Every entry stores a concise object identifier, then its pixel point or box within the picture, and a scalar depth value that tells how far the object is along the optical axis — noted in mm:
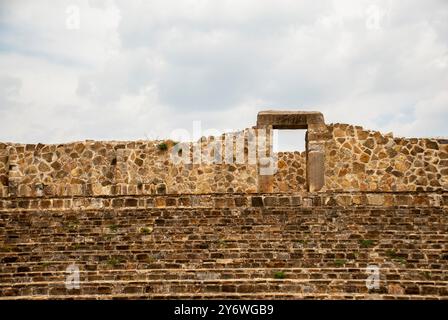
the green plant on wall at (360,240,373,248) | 12841
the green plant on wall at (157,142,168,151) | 17953
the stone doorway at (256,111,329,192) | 17391
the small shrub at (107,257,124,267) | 12414
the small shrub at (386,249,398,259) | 12468
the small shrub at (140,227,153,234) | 13789
